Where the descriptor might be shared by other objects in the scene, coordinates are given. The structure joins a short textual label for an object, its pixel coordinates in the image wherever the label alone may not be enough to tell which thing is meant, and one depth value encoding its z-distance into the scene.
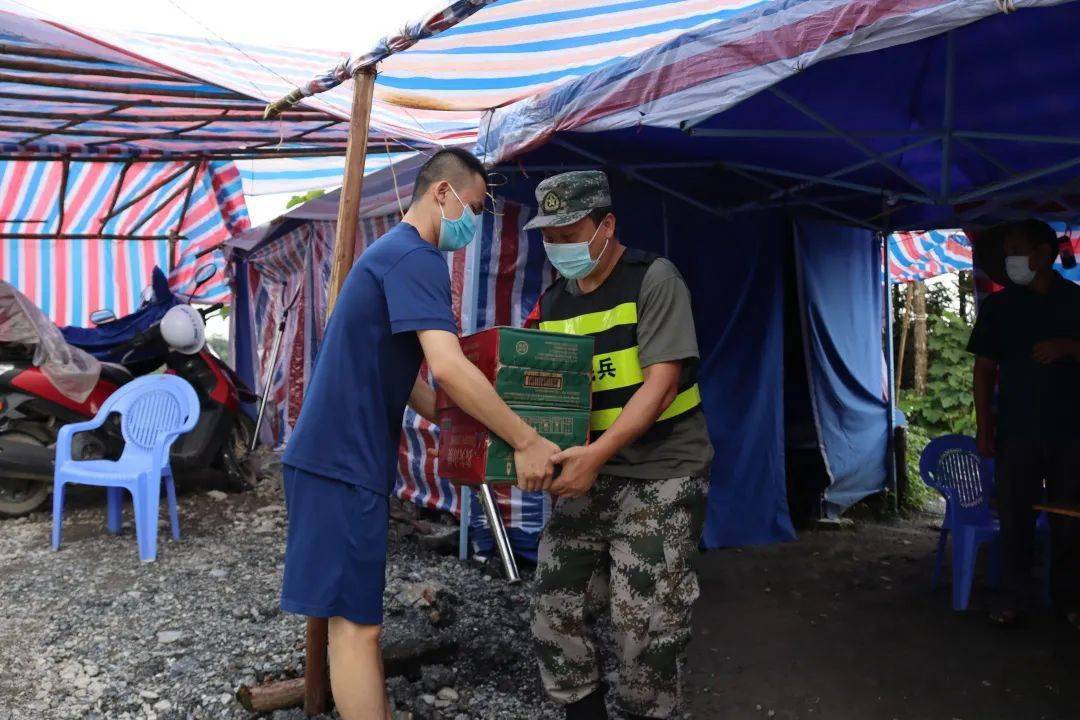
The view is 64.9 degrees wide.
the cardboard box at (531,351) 2.49
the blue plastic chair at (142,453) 4.66
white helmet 6.30
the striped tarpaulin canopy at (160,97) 4.25
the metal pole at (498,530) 4.56
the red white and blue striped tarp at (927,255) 8.94
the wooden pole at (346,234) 2.74
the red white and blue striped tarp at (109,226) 9.53
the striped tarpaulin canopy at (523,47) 4.34
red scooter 5.53
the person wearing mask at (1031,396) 4.13
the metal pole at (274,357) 8.46
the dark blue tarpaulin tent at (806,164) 3.04
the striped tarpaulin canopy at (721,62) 2.50
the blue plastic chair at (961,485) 4.67
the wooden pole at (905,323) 10.96
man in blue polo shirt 2.26
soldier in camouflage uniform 2.62
